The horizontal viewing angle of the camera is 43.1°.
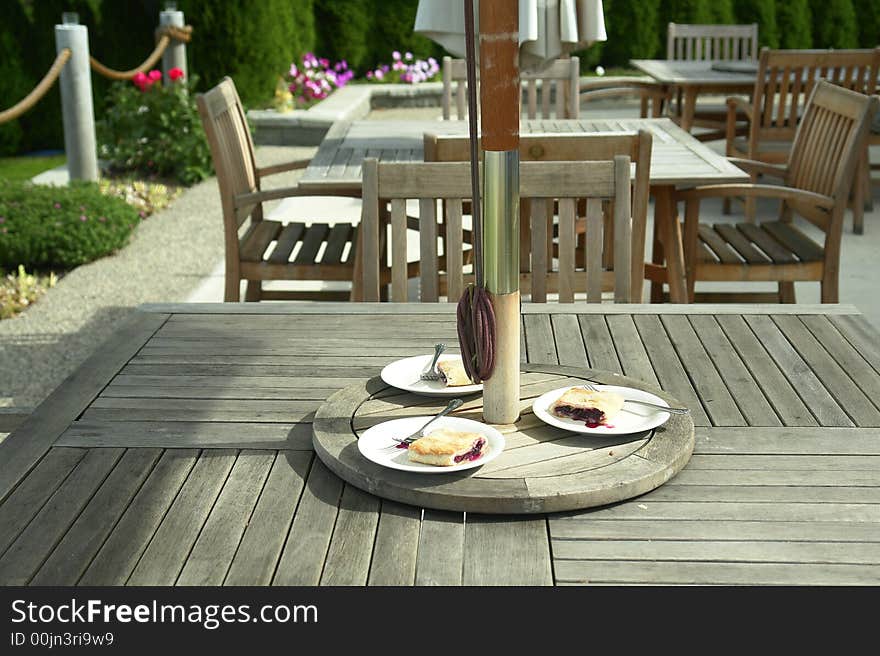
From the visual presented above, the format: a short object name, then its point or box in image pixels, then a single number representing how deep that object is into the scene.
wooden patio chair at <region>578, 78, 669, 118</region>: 6.25
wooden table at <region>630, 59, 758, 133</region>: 6.23
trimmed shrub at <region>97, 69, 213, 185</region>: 7.30
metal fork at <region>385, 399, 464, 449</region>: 1.52
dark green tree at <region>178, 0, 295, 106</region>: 9.02
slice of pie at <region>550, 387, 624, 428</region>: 1.57
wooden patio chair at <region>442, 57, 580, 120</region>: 5.42
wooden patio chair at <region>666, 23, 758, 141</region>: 7.65
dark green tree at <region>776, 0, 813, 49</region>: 12.47
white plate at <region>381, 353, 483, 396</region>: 1.71
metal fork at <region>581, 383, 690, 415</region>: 1.60
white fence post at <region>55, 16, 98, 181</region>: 6.22
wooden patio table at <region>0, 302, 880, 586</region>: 1.27
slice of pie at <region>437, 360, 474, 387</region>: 1.74
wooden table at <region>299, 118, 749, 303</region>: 3.62
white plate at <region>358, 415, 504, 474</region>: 1.43
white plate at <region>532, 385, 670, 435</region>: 1.55
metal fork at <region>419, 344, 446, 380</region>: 1.77
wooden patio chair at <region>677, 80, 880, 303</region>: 3.51
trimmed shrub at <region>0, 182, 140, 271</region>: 5.27
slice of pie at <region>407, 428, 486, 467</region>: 1.43
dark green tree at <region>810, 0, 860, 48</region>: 12.41
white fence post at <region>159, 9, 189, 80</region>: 7.89
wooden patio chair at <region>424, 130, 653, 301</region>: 2.99
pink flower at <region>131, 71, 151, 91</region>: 7.28
